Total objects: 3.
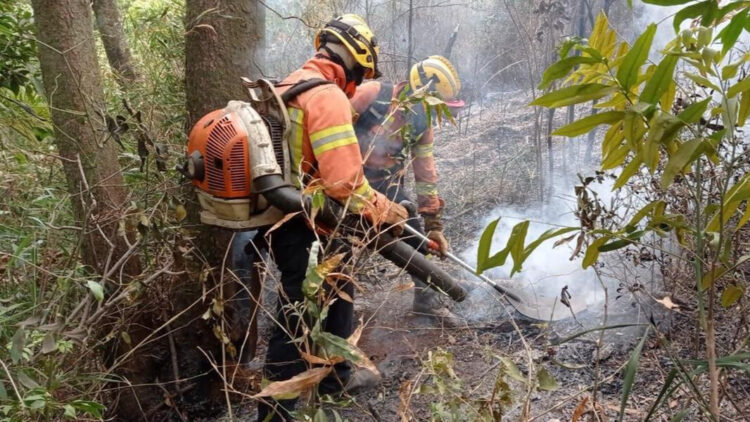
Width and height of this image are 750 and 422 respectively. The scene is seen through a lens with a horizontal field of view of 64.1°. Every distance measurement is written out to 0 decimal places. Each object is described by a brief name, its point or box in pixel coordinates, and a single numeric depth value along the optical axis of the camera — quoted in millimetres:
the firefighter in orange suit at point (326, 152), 2752
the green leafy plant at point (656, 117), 1011
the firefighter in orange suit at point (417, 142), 4203
